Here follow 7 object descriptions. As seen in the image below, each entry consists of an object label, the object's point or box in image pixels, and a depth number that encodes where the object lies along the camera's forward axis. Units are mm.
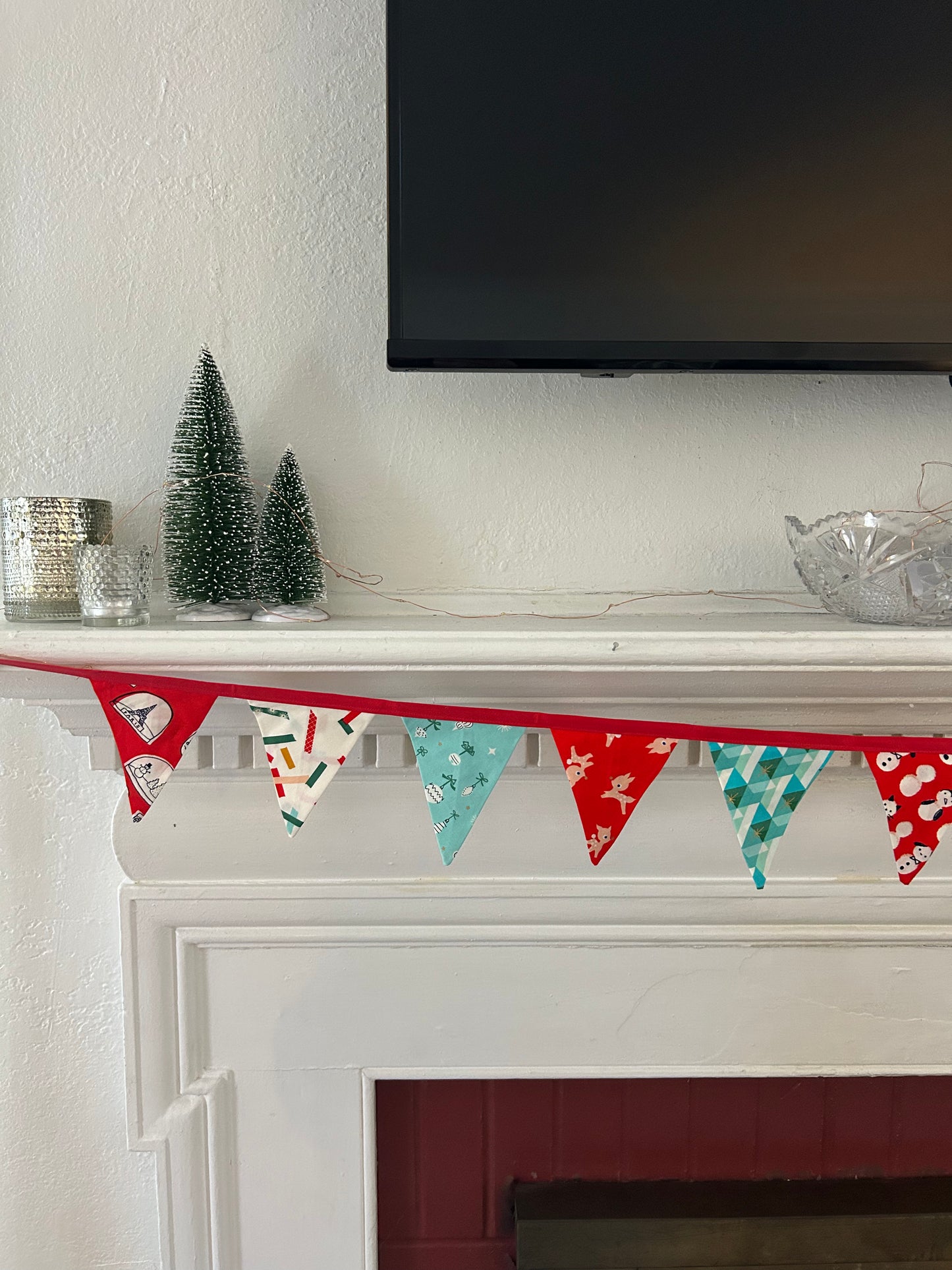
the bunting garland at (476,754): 701
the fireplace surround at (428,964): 867
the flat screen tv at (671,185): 761
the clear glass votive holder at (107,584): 735
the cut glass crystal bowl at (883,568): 722
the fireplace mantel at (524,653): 704
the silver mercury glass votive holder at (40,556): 763
